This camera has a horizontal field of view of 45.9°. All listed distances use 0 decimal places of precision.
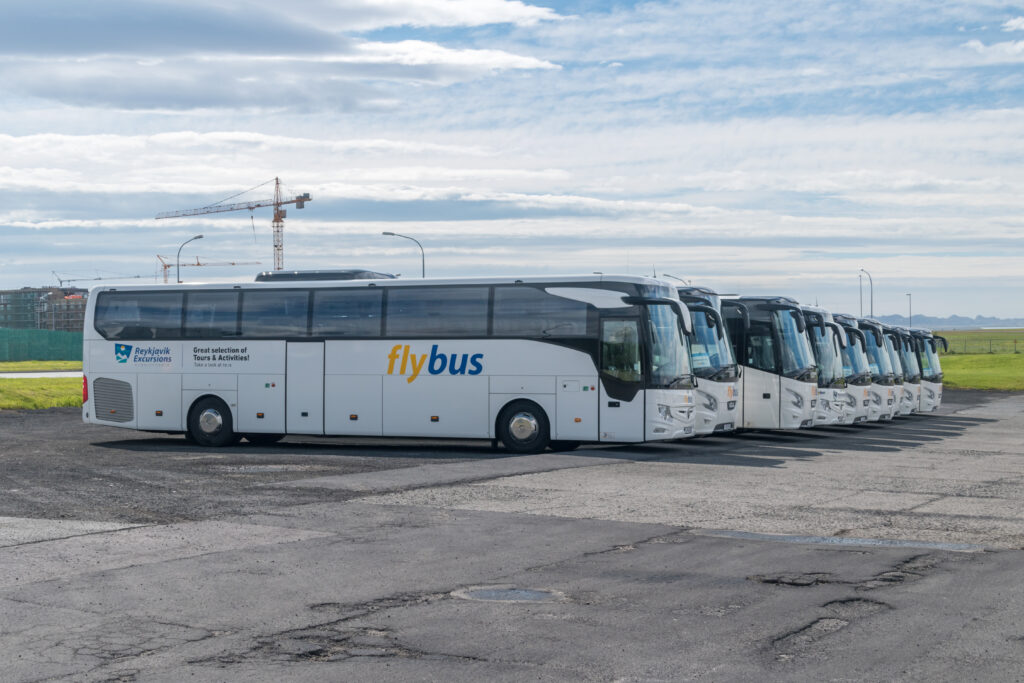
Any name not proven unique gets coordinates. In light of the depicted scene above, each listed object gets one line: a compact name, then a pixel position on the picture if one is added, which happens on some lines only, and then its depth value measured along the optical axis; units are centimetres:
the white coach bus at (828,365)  2873
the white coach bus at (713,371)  2327
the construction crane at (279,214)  13625
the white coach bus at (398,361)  2120
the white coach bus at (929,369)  4156
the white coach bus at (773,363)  2678
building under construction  16288
